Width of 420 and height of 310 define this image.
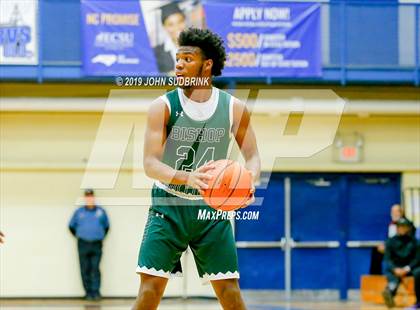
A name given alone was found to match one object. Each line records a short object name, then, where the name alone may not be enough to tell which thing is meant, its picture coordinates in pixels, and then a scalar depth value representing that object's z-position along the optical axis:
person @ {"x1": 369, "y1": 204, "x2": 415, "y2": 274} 18.66
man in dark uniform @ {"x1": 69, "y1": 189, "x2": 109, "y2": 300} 18.92
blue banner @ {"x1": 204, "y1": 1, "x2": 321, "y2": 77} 18.73
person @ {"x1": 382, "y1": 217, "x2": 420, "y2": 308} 17.14
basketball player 6.64
